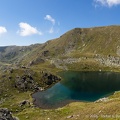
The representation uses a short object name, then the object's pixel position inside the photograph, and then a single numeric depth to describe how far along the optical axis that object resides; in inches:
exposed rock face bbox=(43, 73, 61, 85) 4088.6
